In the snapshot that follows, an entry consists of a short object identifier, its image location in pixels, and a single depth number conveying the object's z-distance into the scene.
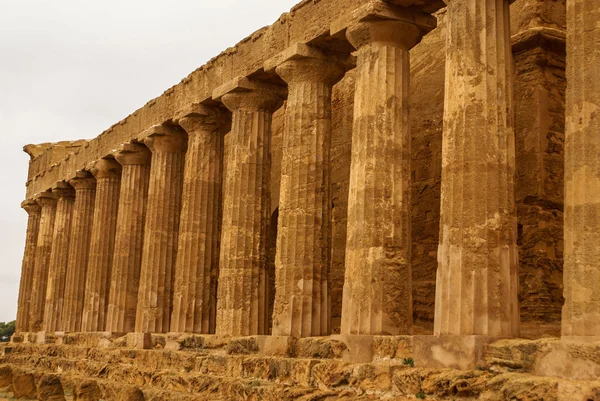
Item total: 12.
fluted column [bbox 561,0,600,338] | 8.04
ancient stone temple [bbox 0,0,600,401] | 8.74
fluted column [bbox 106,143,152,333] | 19.64
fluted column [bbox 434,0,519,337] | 9.18
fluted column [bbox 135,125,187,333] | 17.95
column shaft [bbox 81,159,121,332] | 21.38
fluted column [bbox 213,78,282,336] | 14.58
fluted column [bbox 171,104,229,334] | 16.41
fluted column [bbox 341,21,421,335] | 11.04
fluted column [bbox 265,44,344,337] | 12.80
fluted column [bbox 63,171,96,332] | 22.88
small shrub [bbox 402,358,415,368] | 9.85
